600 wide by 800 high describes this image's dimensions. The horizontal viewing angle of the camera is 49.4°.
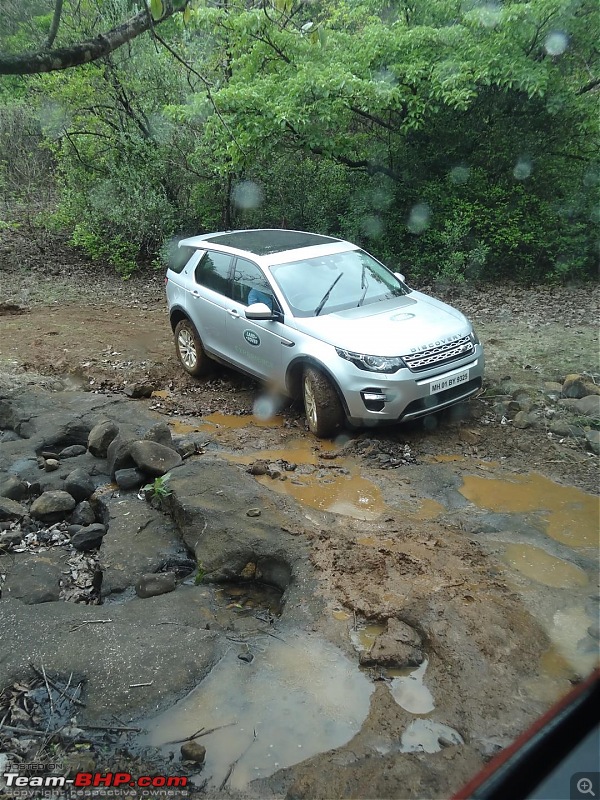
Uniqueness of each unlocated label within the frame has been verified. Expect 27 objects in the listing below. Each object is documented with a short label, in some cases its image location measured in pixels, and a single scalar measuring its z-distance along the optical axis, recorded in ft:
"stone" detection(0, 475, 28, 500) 18.89
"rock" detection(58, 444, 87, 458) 21.50
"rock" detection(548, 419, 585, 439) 20.67
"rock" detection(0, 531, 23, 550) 16.63
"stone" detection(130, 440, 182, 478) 18.90
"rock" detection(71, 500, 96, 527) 17.74
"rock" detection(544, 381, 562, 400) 23.78
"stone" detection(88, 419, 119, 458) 21.03
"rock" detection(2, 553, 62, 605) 14.28
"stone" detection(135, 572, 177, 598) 14.06
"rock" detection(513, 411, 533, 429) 21.39
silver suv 20.03
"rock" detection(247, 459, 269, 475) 19.48
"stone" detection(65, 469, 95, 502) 18.75
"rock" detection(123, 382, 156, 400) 27.25
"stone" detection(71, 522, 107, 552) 16.53
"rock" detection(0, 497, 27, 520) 17.73
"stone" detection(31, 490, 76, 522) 17.85
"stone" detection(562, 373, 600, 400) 23.22
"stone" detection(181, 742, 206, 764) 9.84
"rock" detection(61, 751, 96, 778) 9.46
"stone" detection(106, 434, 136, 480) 19.69
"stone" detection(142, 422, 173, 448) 20.72
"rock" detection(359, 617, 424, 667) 11.54
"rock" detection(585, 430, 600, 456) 19.65
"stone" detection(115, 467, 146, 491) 18.86
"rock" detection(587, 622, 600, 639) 11.85
